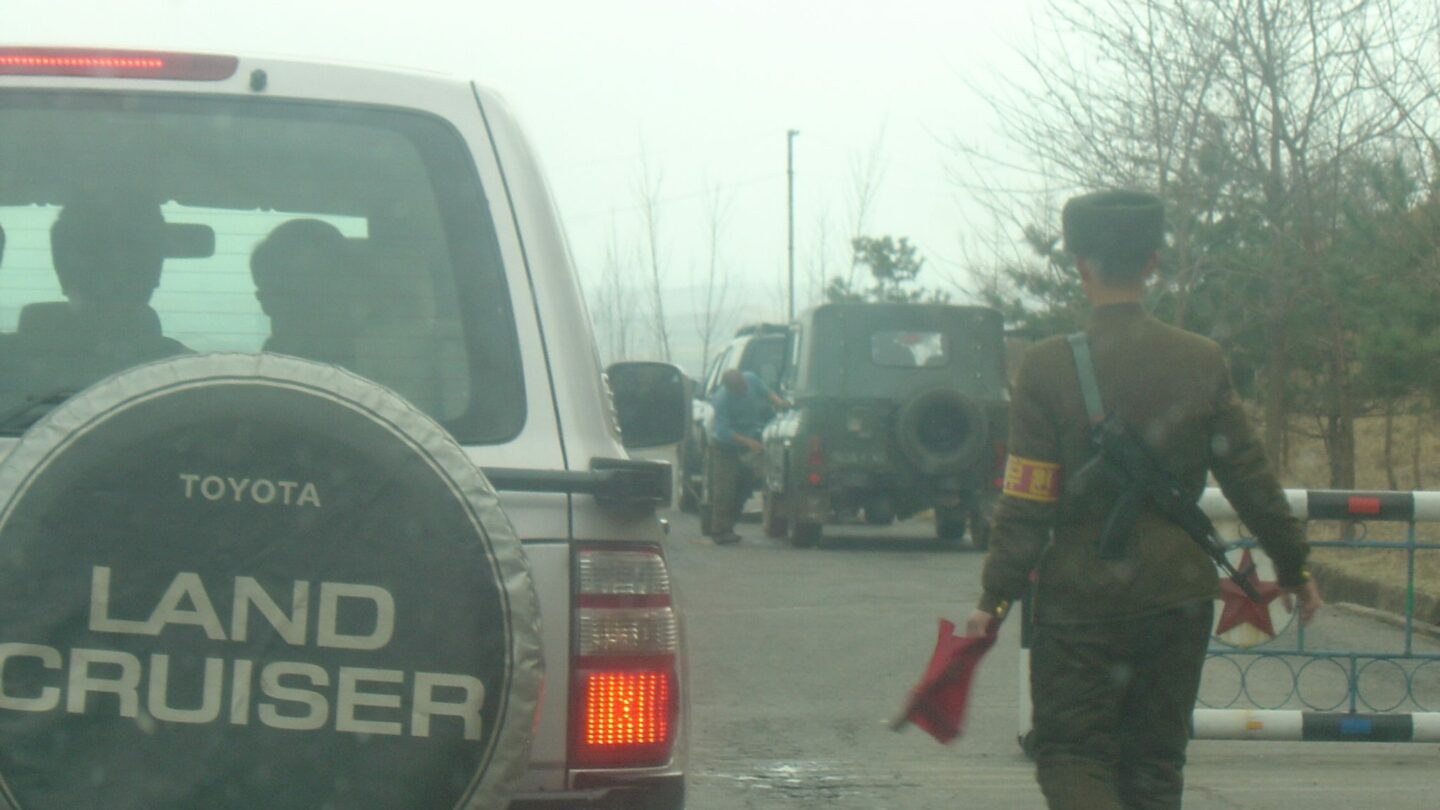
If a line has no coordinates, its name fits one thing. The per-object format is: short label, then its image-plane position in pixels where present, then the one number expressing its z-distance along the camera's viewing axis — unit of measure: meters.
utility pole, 51.44
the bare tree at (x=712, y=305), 45.19
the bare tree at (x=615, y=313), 44.59
